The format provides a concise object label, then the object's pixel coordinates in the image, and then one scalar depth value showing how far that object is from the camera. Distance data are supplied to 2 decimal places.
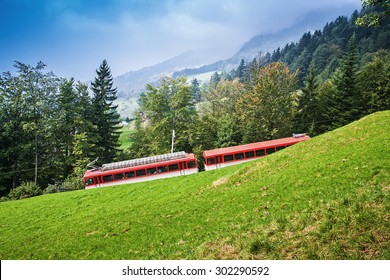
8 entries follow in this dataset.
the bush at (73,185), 35.69
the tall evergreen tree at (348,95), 48.38
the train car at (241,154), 30.80
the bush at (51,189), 34.97
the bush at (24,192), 33.88
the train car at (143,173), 30.67
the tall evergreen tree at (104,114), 51.78
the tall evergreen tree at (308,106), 51.50
